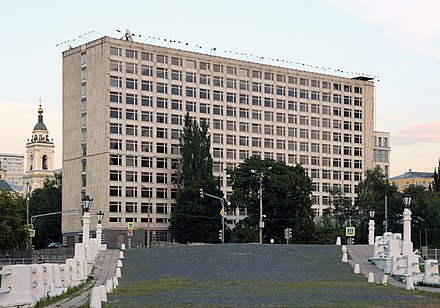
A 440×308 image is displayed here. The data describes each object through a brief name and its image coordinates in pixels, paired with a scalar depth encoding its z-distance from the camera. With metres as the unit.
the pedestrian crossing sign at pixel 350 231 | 85.62
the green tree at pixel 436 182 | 178.98
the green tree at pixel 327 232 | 118.94
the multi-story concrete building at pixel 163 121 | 131.50
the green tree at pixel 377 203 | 123.81
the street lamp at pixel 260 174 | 102.66
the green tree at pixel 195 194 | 120.62
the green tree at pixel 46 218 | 147.88
